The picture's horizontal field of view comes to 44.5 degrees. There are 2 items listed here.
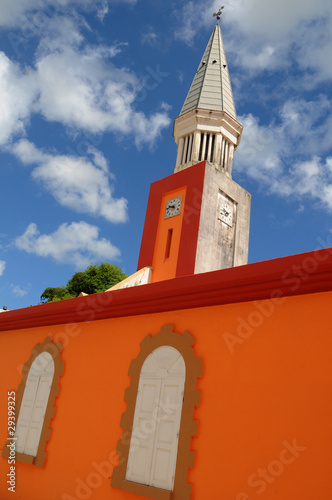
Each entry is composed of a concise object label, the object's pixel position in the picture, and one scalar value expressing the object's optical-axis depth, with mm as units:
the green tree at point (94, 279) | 31672
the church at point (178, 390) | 4258
